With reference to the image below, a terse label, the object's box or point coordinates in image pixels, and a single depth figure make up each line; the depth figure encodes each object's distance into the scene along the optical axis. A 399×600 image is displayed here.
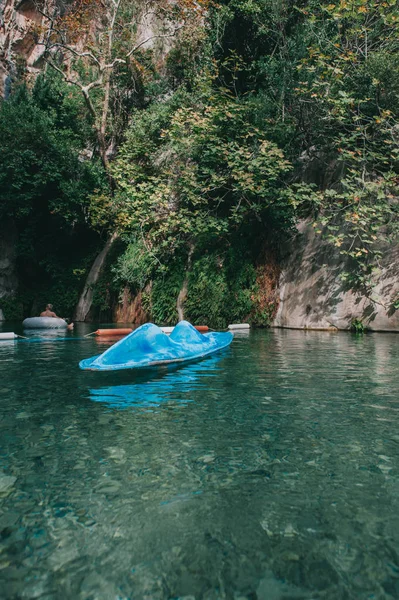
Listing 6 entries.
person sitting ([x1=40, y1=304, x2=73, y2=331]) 16.92
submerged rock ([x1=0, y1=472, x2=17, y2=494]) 2.60
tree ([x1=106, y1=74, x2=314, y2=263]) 14.44
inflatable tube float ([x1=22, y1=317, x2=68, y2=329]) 15.81
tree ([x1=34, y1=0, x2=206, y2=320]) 20.70
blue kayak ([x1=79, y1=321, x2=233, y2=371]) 5.98
